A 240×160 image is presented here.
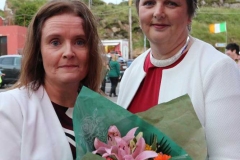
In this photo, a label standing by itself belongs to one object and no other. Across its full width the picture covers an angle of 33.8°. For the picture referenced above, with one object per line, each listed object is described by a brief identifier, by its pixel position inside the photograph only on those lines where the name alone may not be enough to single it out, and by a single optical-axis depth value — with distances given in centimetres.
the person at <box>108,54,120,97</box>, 1308
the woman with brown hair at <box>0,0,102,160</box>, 157
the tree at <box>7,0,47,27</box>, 3700
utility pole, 3706
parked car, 1518
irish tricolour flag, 2556
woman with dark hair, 154
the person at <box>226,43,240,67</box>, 814
